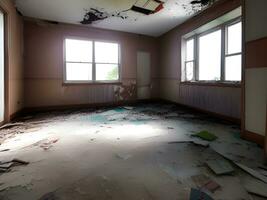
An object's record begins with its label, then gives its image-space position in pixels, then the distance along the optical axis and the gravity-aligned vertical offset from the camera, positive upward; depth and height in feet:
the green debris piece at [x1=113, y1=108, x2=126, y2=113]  18.98 -1.79
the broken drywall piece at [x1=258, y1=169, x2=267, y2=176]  6.07 -2.77
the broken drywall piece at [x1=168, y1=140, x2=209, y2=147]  8.76 -2.52
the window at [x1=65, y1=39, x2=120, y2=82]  20.03 +3.86
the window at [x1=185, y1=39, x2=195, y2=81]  18.60 +3.63
